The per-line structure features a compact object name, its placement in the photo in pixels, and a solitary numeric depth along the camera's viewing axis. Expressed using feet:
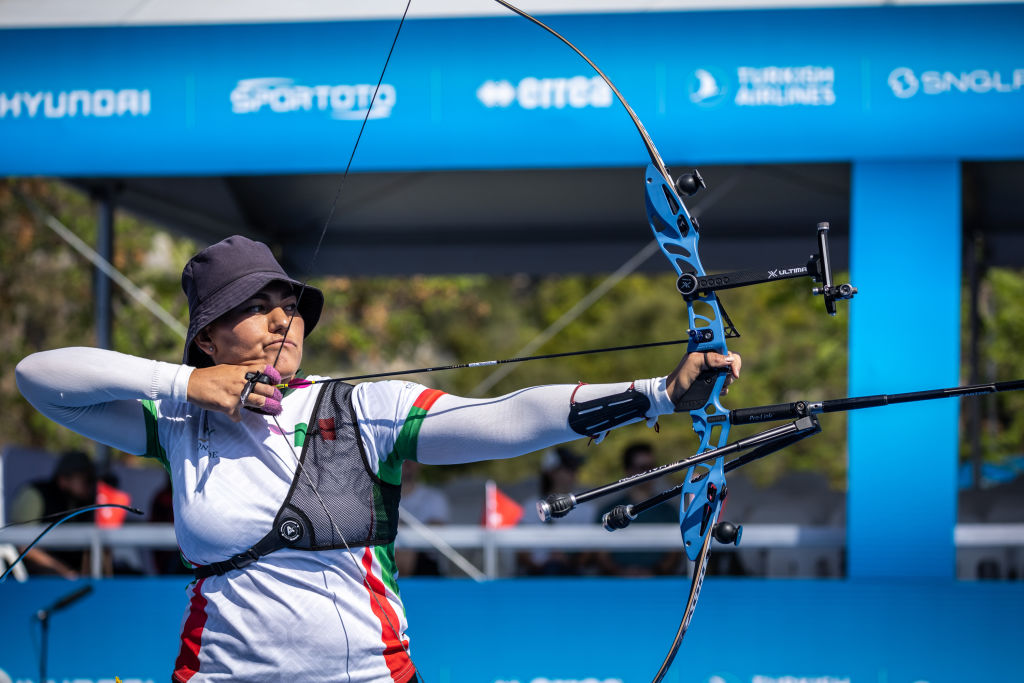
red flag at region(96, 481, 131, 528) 32.71
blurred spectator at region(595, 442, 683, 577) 31.83
